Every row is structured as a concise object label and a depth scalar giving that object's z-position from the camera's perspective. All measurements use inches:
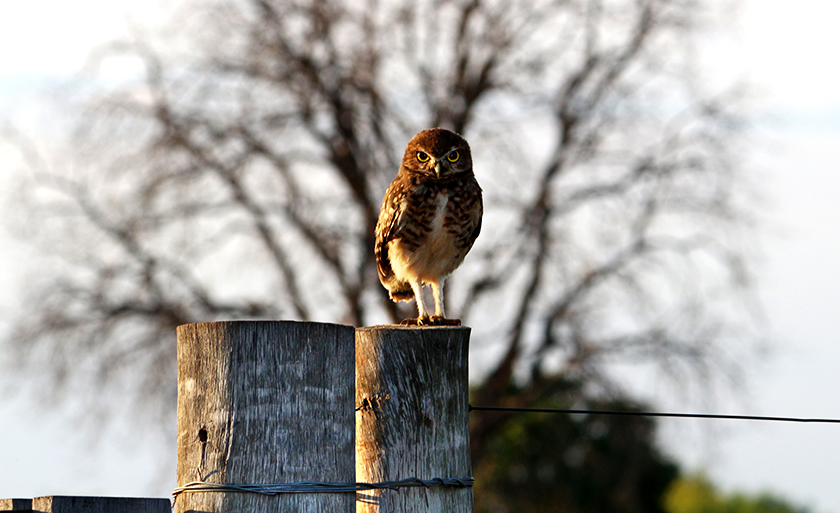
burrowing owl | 305.9
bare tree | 817.5
